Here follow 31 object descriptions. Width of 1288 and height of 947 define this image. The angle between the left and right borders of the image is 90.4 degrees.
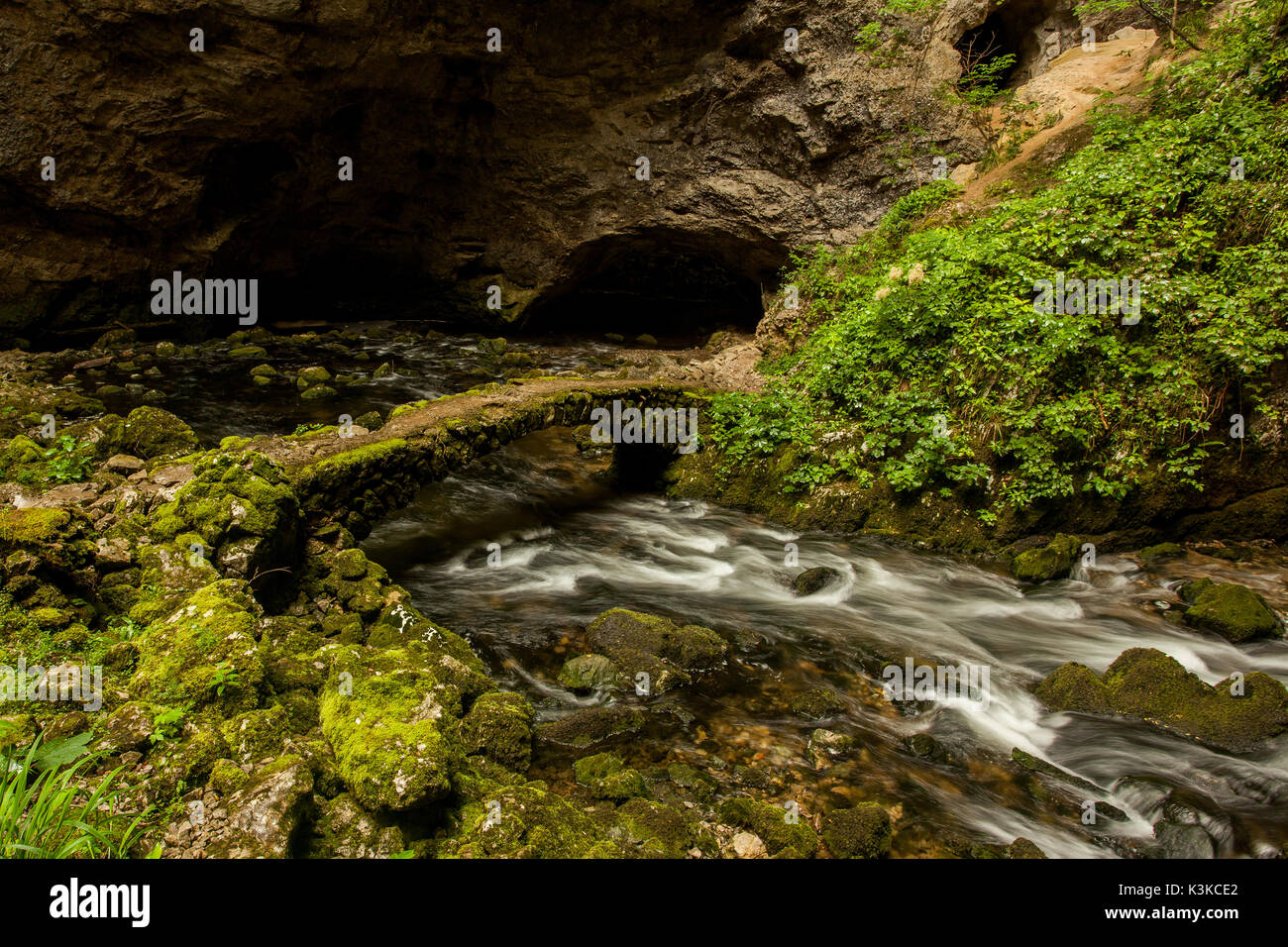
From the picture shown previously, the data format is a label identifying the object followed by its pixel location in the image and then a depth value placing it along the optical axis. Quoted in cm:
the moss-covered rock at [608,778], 378
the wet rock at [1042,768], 430
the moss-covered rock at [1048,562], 691
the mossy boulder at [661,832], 325
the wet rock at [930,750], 452
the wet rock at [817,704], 492
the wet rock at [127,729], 260
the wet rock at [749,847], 345
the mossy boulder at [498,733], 378
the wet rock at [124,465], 597
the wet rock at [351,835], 255
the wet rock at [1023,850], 357
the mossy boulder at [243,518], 462
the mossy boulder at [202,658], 300
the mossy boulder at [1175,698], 448
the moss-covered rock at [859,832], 360
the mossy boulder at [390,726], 271
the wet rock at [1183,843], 371
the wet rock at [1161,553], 696
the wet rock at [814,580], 702
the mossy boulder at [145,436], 715
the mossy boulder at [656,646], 523
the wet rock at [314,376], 1291
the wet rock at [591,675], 513
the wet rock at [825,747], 443
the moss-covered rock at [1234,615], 564
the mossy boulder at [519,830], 271
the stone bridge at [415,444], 608
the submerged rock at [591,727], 443
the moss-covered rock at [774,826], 351
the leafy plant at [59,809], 202
